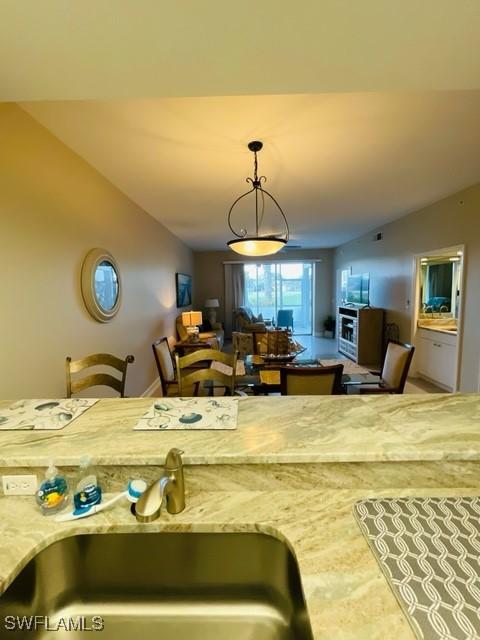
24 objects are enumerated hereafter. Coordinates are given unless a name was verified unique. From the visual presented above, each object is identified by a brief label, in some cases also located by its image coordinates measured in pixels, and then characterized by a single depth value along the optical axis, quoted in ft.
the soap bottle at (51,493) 2.63
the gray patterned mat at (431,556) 1.75
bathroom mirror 14.70
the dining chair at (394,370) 8.31
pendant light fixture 9.34
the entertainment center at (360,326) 18.60
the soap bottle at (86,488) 2.66
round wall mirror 8.49
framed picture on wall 20.42
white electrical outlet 2.87
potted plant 28.99
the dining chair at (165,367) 9.29
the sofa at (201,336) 18.13
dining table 9.14
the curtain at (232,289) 29.55
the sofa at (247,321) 22.09
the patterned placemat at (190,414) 3.45
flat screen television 20.83
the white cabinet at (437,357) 12.73
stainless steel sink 2.56
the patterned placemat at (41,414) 3.51
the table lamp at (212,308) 26.68
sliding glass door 30.40
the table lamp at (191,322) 18.10
